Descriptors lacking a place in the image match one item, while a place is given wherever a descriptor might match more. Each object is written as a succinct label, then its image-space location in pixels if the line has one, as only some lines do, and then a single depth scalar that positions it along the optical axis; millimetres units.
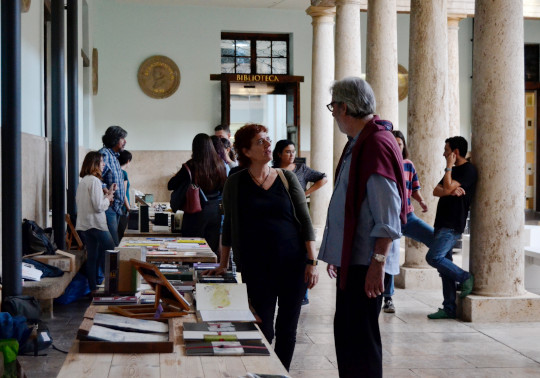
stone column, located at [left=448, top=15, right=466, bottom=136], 14352
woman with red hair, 4219
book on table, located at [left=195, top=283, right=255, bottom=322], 3277
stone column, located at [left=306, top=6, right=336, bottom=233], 14195
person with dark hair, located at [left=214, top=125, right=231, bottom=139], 10031
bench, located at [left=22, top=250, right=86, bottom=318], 6480
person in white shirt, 7750
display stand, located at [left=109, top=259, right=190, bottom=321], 3320
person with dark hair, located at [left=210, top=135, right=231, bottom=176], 7711
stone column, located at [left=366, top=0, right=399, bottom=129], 9898
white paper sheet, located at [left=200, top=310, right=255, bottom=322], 3240
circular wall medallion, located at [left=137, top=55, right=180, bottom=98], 18766
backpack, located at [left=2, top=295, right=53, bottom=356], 5406
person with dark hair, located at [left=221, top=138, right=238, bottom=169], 9069
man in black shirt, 6766
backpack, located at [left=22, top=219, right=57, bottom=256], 7645
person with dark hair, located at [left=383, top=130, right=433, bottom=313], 7008
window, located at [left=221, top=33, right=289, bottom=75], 19438
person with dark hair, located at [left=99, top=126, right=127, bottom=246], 8414
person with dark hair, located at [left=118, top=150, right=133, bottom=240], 9181
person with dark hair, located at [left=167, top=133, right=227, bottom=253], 6785
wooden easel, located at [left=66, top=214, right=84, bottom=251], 8720
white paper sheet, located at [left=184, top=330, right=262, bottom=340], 2963
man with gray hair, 3295
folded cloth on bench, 6977
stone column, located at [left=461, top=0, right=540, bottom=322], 6742
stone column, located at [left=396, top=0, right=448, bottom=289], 8539
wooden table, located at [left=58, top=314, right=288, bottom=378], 2566
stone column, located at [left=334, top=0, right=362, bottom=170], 12297
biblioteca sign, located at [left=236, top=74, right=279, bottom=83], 18672
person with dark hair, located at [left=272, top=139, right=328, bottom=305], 6992
